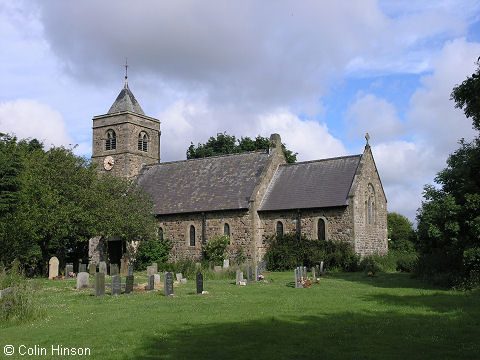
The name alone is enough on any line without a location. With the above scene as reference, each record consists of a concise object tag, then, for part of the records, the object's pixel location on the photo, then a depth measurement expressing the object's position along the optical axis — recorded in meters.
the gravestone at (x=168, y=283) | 20.11
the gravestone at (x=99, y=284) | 20.23
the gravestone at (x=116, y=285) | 20.81
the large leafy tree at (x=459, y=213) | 19.22
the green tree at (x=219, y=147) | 63.53
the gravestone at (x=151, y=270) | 29.36
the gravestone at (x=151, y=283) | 22.48
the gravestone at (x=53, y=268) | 30.10
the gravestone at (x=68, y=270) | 30.59
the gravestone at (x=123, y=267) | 37.16
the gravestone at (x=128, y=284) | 21.33
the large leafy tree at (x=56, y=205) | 27.12
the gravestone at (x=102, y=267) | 29.34
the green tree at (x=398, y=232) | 52.31
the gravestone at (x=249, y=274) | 25.98
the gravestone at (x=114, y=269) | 28.77
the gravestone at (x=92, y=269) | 31.35
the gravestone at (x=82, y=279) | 23.31
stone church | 36.06
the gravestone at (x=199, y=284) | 20.62
